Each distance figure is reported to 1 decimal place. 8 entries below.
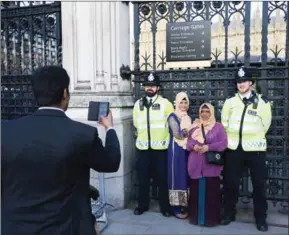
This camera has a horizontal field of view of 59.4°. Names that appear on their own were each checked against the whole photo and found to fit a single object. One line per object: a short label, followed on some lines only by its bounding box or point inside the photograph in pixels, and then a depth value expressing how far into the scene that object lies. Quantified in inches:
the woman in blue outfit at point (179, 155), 136.1
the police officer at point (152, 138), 139.4
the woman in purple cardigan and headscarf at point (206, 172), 128.2
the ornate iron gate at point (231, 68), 138.4
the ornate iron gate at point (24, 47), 166.9
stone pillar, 147.4
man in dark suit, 52.0
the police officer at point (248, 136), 124.7
